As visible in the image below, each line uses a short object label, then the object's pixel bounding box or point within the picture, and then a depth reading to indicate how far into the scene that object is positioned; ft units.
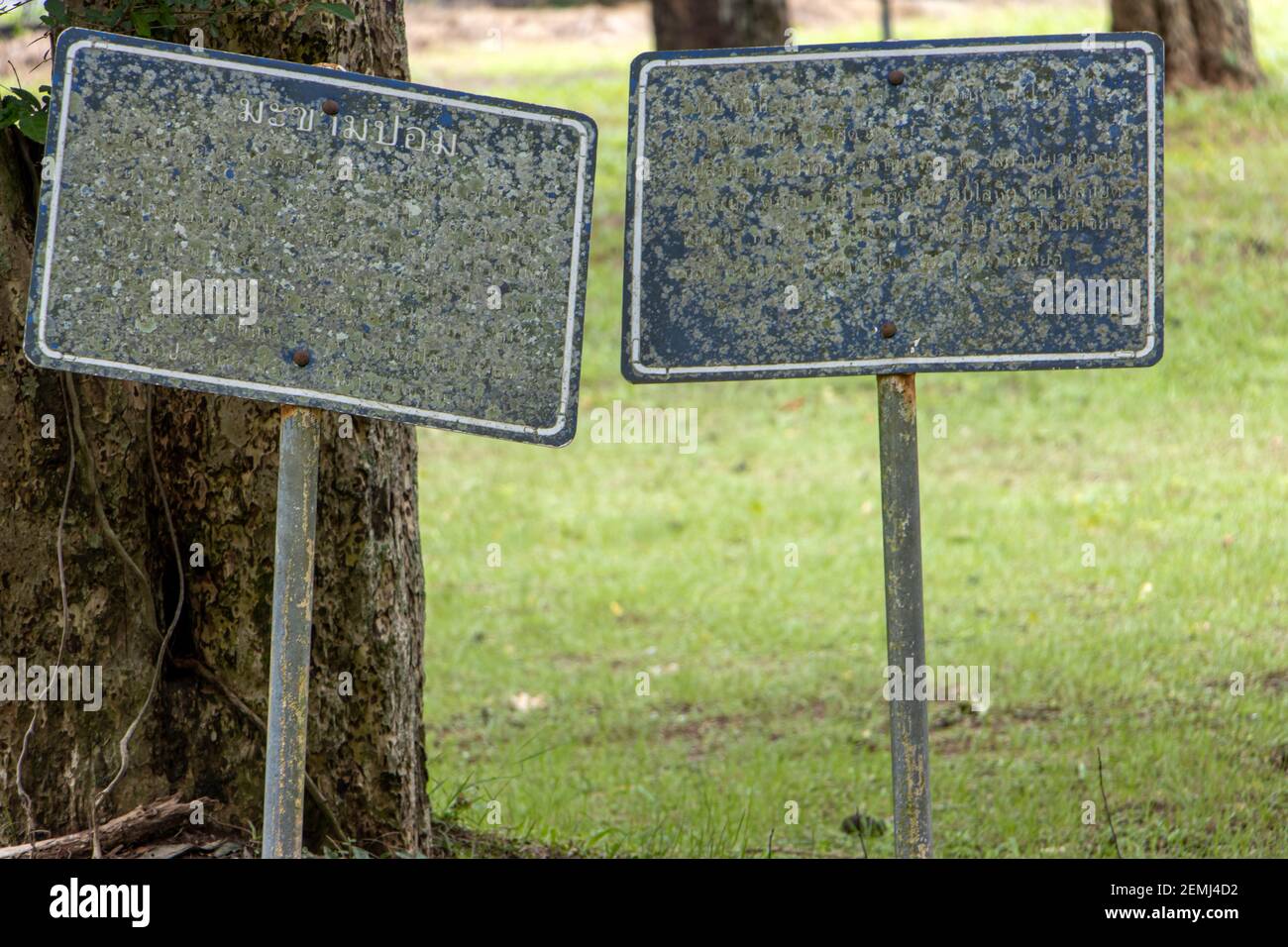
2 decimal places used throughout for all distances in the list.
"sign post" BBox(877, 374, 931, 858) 17.93
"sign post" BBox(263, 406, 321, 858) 16.83
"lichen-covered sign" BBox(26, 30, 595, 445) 16.22
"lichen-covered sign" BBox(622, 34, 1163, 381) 17.33
